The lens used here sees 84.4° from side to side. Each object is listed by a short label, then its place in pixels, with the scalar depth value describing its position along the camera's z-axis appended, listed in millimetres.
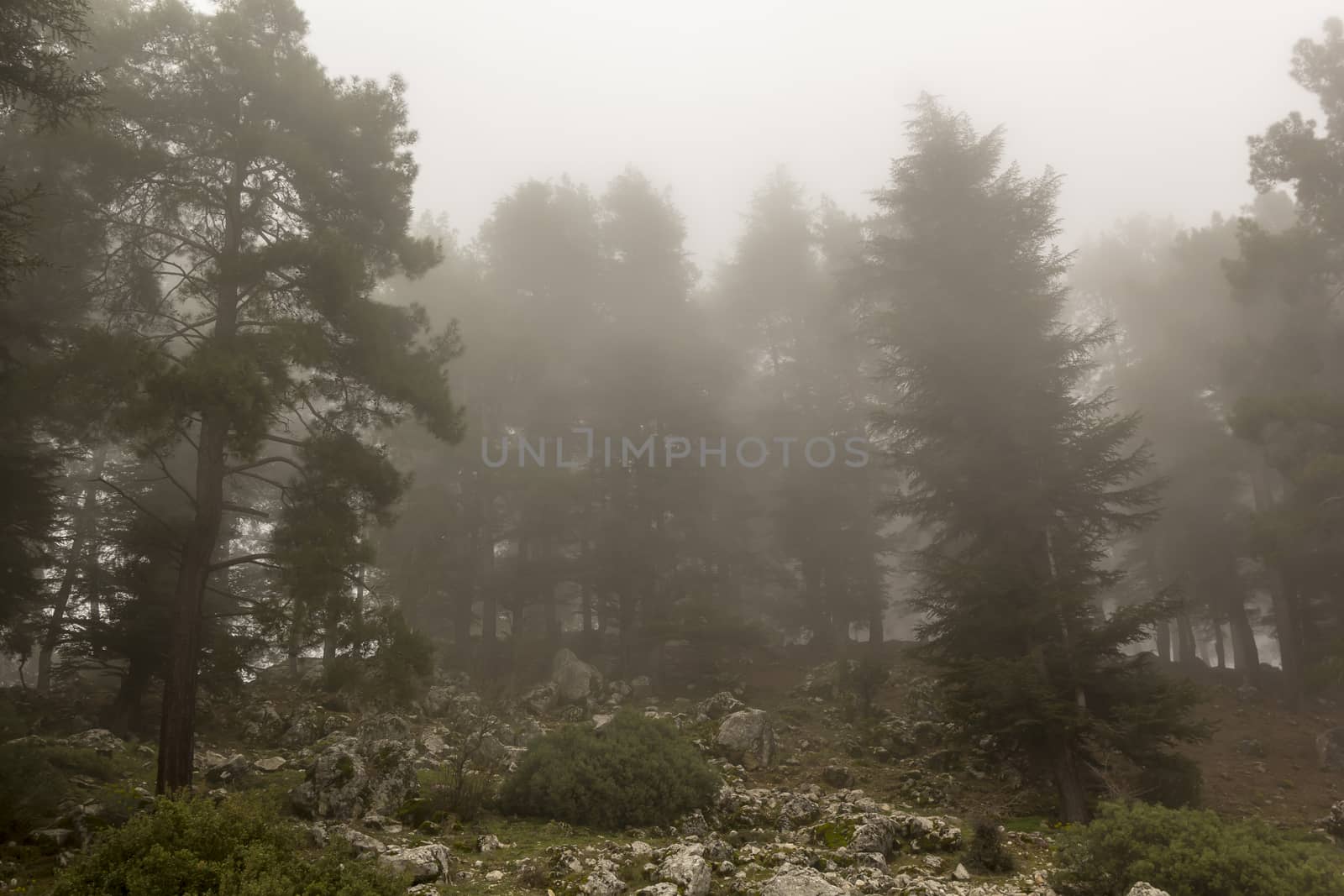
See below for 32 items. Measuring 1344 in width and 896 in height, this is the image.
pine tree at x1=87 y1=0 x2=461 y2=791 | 10680
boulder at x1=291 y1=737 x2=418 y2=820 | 9906
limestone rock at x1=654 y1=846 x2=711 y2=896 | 7566
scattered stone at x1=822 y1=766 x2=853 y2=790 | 13906
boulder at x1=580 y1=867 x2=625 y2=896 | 7520
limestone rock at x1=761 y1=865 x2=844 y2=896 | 7055
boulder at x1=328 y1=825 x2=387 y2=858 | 7449
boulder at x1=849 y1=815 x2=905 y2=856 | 9148
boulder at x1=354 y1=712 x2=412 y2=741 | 14758
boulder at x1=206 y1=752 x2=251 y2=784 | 11297
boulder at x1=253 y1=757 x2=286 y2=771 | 12539
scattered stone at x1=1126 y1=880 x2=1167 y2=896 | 6672
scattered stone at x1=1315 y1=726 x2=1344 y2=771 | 15648
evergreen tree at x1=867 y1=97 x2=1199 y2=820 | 12461
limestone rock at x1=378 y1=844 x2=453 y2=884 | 7505
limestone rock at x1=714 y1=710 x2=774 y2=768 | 15133
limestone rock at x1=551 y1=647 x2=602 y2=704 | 21328
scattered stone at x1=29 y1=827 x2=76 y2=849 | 7941
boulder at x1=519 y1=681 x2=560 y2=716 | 20375
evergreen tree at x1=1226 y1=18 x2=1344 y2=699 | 14992
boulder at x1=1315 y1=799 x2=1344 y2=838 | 11461
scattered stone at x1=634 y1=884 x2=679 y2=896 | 7168
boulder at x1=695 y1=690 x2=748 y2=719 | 18797
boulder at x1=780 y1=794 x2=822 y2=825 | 10998
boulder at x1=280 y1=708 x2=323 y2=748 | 14984
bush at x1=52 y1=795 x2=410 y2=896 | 5488
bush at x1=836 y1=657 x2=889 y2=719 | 19109
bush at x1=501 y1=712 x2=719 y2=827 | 10812
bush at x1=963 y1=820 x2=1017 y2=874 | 9016
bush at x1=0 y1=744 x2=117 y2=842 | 8039
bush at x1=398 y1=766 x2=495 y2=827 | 10289
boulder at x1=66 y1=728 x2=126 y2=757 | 12446
